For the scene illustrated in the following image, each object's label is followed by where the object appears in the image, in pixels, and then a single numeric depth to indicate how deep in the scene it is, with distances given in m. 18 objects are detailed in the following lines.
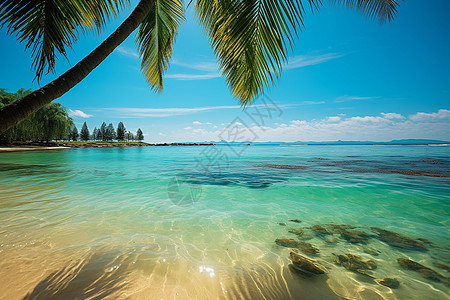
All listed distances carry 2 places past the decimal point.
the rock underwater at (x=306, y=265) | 2.35
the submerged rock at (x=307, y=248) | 2.88
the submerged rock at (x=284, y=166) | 13.20
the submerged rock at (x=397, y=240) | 3.08
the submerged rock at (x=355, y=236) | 3.24
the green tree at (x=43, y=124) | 30.45
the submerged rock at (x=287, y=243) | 3.07
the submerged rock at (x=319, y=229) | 3.56
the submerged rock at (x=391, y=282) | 2.14
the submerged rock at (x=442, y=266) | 2.49
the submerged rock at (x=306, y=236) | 3.33
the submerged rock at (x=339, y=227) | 3.72
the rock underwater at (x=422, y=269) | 2.29
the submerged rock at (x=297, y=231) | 3.53
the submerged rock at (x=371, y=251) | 2.85
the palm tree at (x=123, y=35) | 1.80
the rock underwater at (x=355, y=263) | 2.44
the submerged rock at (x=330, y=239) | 3.22
